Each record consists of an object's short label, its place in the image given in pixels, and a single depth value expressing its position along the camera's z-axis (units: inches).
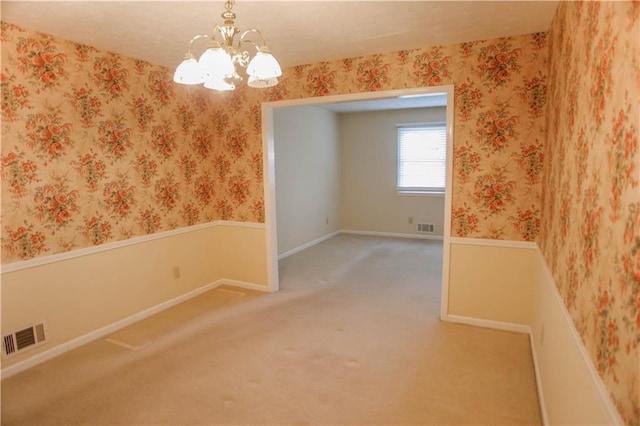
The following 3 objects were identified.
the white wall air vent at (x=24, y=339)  100.9
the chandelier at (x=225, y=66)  66.3
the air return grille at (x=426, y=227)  274.8
